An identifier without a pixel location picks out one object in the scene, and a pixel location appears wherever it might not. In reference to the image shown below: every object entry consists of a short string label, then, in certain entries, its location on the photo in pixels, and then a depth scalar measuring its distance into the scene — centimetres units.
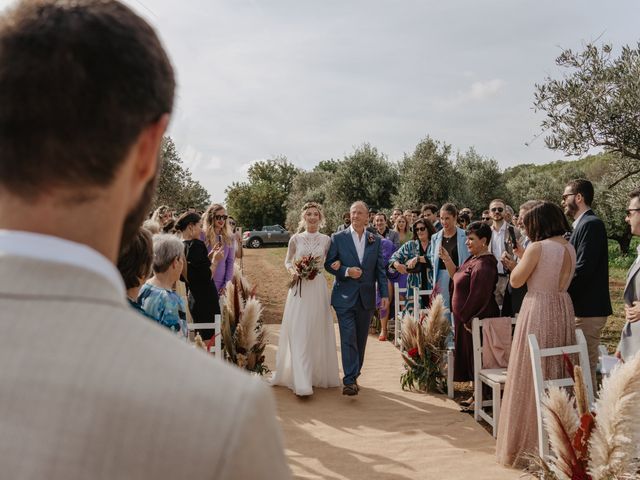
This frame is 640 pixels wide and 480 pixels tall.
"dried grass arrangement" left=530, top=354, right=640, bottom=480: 216
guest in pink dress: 483
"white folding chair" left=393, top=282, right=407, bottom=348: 980
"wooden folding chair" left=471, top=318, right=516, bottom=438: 574
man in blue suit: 732
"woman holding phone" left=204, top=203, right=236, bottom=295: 824
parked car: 4188
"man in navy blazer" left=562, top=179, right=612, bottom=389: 586
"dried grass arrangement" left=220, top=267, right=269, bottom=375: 625
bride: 741
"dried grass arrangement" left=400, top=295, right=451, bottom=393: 723
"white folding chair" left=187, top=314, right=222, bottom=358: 507
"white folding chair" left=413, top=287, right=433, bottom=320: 826
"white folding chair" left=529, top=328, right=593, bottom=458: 398
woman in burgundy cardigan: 636
